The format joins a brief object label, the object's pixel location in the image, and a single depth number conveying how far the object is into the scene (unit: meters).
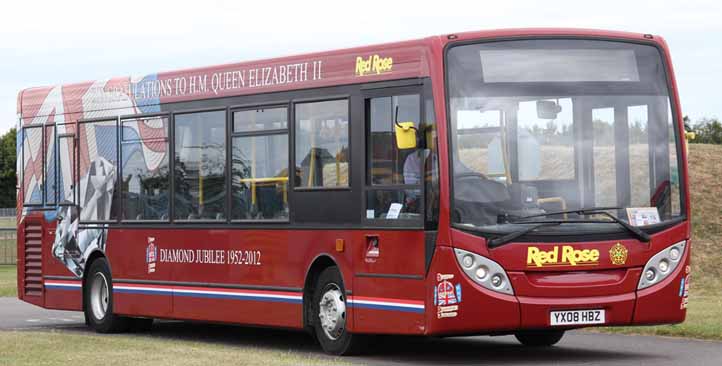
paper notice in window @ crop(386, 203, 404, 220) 15.42
